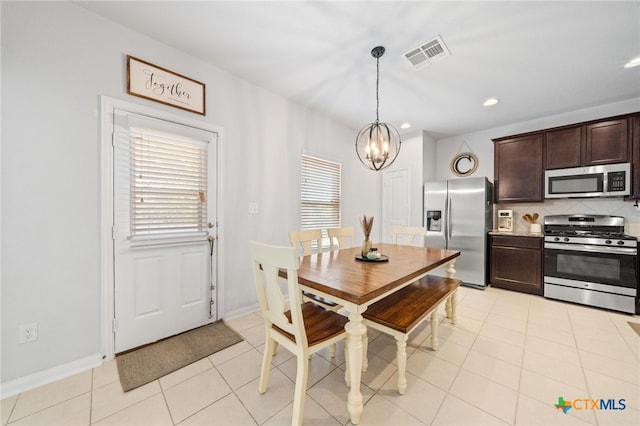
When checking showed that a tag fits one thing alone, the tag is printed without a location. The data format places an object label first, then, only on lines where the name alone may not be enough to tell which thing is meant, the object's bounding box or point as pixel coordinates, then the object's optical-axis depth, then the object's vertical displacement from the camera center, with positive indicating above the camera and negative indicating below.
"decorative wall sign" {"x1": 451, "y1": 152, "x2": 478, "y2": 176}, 4.35 +0.93
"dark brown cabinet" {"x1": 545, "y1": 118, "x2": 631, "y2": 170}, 2.95 +0.93
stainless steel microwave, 2.95 +0.43
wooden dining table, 1.27 -0.43
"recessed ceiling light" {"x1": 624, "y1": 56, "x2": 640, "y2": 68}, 2.28 +1.51
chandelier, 2.15 +0.62
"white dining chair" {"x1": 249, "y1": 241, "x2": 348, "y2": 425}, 1.21 -0.71
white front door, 1.98 -0.18
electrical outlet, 1.59 -0.86
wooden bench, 1.54 -0.72
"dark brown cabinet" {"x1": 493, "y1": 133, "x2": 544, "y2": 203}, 3.52 +0.70
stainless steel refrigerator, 3.63 -0.14
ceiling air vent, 2.07 +1.49
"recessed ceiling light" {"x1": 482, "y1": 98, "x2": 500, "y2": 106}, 3.09 +1.50
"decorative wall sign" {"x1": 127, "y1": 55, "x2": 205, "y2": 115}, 2.01 +1.15
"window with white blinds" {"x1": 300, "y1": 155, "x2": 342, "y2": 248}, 3.47 +0.27
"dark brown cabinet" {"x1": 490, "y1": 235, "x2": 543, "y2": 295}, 3.34 -0.75
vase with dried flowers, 2.00 -0.19
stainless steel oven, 2.73 -0.61
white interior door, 4.47 +0.22
